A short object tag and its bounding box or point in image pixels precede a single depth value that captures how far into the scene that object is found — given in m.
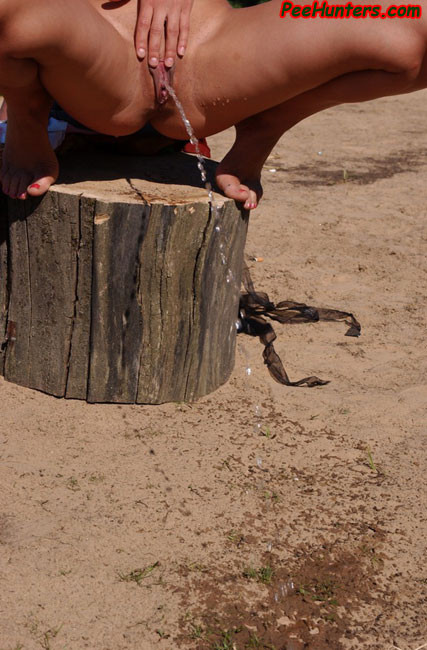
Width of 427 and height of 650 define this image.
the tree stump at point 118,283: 2.73
